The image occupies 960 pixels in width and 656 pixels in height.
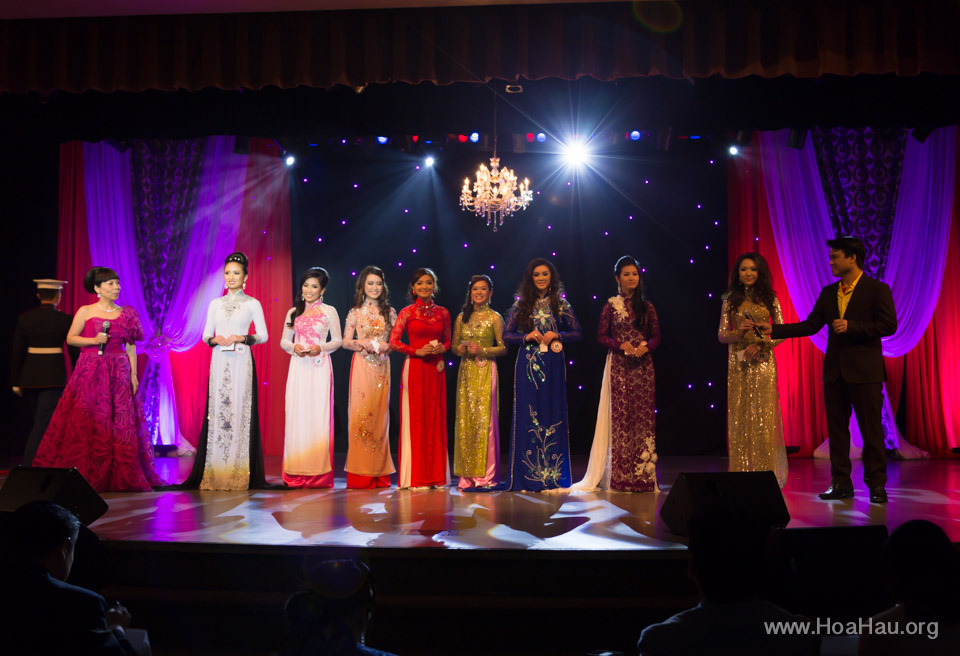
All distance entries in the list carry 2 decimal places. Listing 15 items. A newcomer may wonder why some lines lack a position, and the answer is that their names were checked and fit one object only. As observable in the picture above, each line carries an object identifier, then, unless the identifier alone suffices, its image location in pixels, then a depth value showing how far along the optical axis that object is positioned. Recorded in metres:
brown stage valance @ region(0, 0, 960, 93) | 4.24
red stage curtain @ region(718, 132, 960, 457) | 7.32
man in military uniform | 5.79
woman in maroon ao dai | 5.43
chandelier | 7.02
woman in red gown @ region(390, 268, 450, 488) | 5.57
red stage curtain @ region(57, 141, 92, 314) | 7.91
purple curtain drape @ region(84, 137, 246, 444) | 7.84
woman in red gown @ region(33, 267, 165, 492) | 5.32
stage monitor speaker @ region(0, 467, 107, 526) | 3.35
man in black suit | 4.77
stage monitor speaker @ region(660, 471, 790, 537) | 3.08
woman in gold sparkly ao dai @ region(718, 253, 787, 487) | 5.19
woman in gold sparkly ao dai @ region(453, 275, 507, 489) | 5.53
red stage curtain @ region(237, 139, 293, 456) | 8.01
